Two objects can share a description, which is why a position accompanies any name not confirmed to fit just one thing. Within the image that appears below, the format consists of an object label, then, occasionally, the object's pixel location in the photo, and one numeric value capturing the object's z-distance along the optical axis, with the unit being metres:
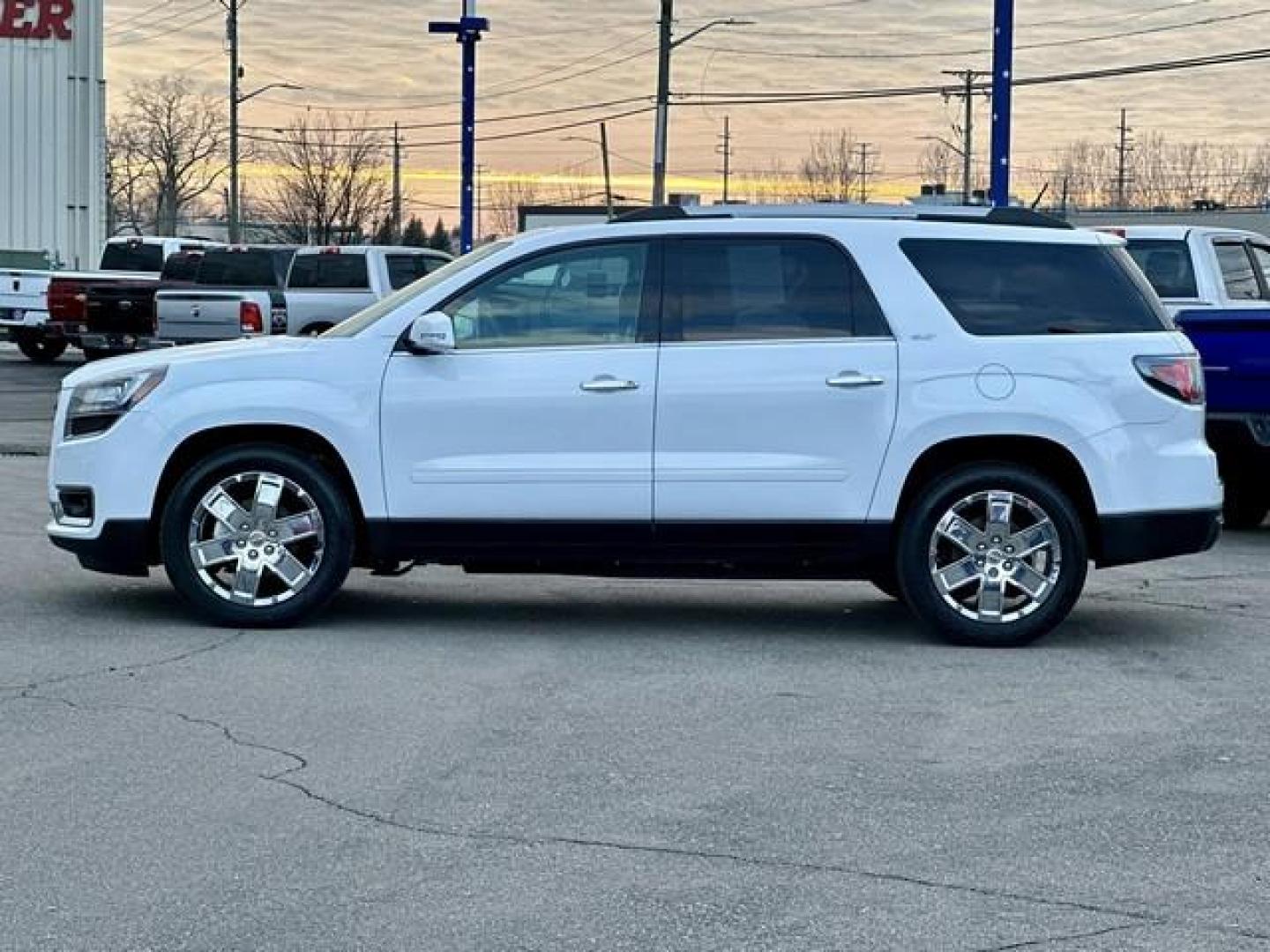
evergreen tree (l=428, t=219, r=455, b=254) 114.34
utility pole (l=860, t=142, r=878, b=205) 105.51
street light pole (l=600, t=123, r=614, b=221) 83.37
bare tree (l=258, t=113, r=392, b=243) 93.94
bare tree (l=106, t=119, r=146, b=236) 101.00
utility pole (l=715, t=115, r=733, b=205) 103.71
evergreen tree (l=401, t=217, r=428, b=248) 101.97
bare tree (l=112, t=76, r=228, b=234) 98.69
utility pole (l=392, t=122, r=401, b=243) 96.75
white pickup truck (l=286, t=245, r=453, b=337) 25.28
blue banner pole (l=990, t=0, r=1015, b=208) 18.72
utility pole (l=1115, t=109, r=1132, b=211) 107.06
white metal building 47.69
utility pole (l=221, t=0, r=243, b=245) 59.47
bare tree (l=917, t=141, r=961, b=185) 100.44
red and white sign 47.59
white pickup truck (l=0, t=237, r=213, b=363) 31.45
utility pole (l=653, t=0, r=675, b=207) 40.78
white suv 8.77
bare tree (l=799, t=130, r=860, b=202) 104.12
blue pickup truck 12.26
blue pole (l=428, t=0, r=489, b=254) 29.11
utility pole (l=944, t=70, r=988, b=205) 71.23
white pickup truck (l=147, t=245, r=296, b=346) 24.59
